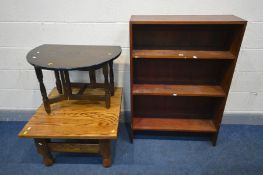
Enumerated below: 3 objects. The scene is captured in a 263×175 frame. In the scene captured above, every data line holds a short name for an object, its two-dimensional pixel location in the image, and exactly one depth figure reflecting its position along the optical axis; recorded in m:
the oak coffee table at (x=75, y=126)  1.49
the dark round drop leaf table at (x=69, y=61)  1.35
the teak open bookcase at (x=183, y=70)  1.57
